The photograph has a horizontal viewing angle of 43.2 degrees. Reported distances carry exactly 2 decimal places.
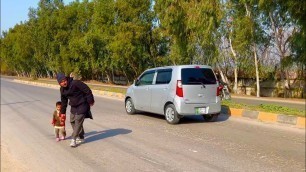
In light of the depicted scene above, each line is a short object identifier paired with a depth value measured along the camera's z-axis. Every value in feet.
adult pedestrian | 26.61
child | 28.81
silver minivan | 36.32
